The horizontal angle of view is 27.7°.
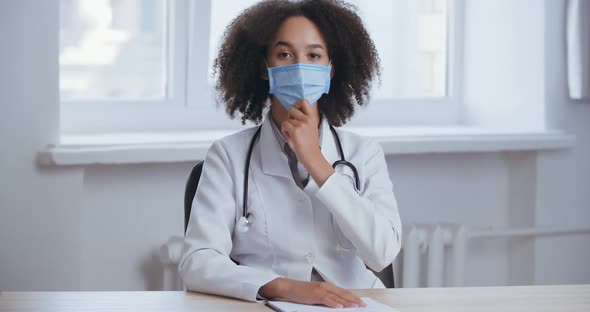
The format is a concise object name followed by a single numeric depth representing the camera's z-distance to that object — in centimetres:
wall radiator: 370
